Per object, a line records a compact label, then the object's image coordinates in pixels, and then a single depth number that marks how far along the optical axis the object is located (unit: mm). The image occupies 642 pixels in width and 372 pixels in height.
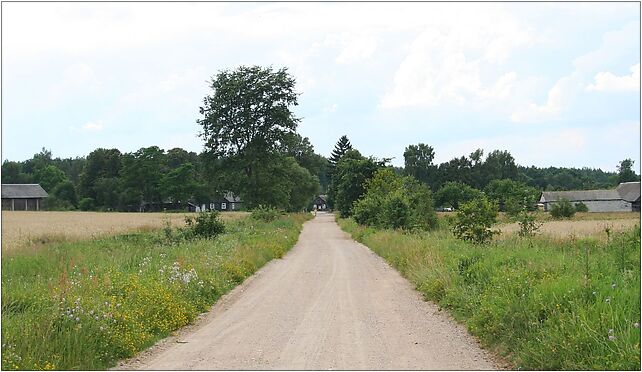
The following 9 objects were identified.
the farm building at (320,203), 179875
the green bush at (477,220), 21016
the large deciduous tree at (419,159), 119375
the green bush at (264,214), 49500
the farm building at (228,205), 144812
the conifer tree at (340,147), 122000
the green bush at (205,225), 30772
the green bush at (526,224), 21870
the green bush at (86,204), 106875
